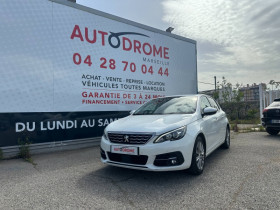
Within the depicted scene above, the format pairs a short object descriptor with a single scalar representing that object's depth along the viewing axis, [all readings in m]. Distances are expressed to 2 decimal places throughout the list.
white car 3.69
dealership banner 5.72
